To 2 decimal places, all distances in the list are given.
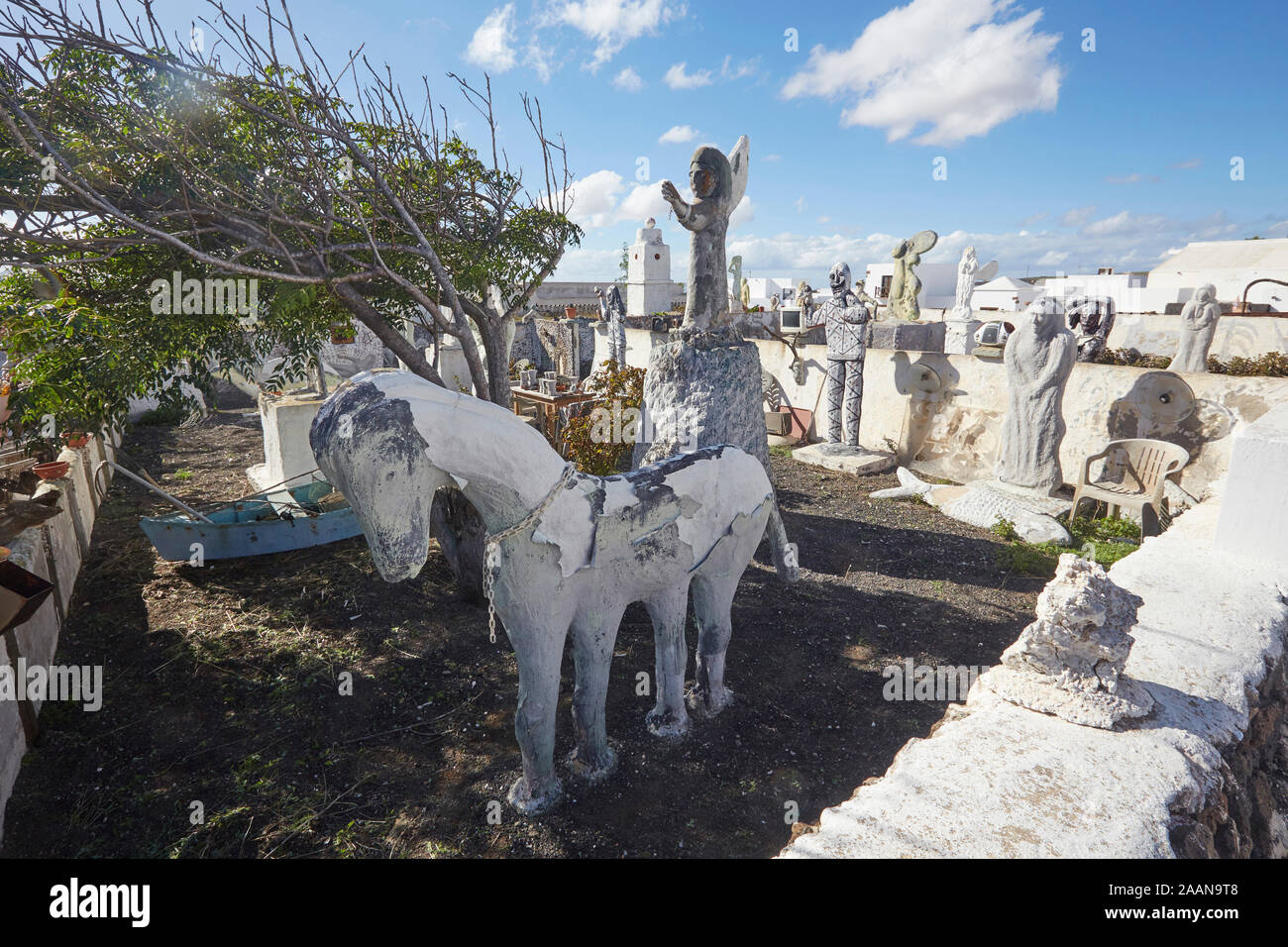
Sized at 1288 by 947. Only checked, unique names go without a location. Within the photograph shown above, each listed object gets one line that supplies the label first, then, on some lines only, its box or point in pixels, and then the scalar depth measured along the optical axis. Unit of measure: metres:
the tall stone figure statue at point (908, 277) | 12.21
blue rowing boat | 5.68
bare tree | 3.61
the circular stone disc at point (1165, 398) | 7.17
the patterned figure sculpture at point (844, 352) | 9.16
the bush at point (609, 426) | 5.75
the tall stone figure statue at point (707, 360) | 5.21
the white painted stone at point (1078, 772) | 1.91
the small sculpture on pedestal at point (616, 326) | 12.71
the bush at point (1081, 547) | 5.99
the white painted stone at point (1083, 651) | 2.40
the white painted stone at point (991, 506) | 6.59
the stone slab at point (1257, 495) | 3.51
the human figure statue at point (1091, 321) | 8.08
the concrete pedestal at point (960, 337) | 13.94
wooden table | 7.92
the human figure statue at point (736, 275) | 23.83
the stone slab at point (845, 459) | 9.03
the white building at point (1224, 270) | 20.13
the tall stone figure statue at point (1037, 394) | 7.21
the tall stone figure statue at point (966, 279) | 20.52
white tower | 22.86
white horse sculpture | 2.24
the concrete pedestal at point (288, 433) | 7.58
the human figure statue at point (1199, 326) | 9.01
